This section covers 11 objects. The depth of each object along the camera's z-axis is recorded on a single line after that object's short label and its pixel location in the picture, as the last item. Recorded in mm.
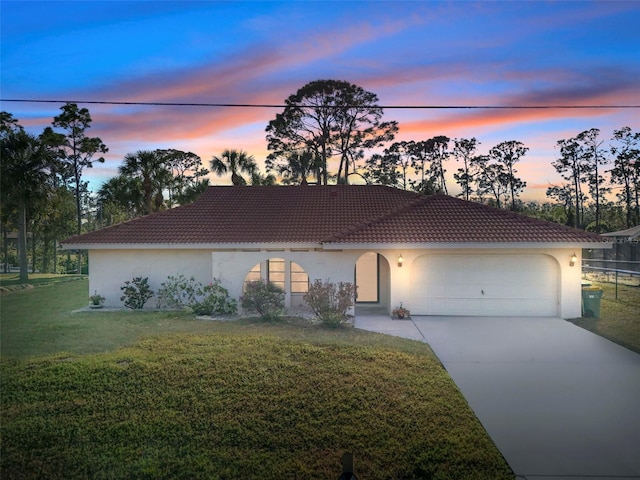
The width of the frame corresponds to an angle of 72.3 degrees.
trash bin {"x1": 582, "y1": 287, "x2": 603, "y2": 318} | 12914
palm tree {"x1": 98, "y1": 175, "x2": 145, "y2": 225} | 26203
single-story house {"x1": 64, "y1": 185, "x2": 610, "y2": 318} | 12906
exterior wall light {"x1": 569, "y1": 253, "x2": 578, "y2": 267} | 12859
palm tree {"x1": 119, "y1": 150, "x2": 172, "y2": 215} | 23783
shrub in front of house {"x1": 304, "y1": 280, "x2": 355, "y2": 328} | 11422
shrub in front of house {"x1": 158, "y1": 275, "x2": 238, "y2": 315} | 13180
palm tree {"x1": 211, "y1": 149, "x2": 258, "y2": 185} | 23938
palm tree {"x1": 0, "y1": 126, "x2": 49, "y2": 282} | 19359
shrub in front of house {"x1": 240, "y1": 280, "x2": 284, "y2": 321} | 12773
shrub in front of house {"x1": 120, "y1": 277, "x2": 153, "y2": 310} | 13852
